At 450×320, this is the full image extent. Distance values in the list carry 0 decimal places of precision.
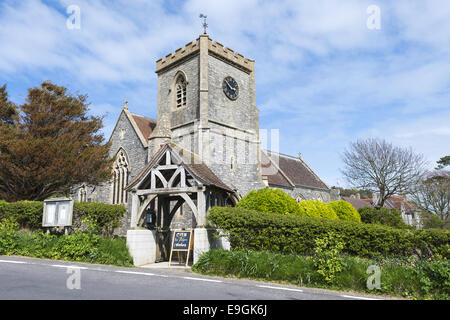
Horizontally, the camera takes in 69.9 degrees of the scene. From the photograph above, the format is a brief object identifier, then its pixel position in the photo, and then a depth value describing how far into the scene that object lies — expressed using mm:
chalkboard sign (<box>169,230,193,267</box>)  11273
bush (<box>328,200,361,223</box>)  23641
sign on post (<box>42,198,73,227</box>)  12062
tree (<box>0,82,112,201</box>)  14500
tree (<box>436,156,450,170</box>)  40719
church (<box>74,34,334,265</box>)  19594
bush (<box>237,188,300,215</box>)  14727
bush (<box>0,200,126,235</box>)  13078
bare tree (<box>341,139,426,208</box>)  27844
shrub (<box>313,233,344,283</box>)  7746
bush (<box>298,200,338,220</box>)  20719
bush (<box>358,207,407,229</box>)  22781
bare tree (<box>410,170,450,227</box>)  33250
